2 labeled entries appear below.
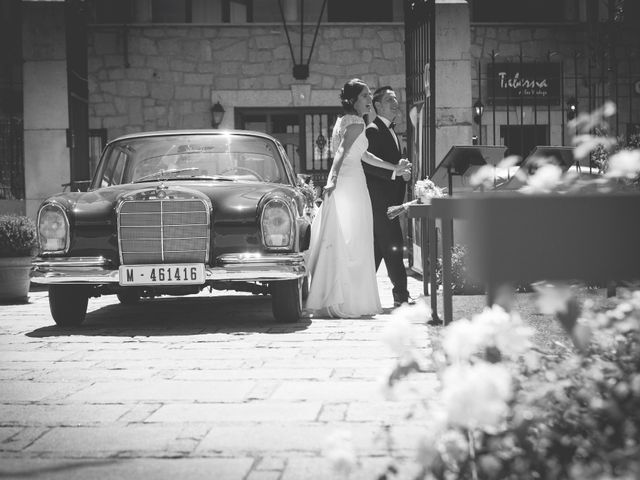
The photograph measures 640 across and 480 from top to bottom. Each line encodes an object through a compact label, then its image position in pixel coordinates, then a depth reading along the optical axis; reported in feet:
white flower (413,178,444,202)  23.35
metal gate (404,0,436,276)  30.53
